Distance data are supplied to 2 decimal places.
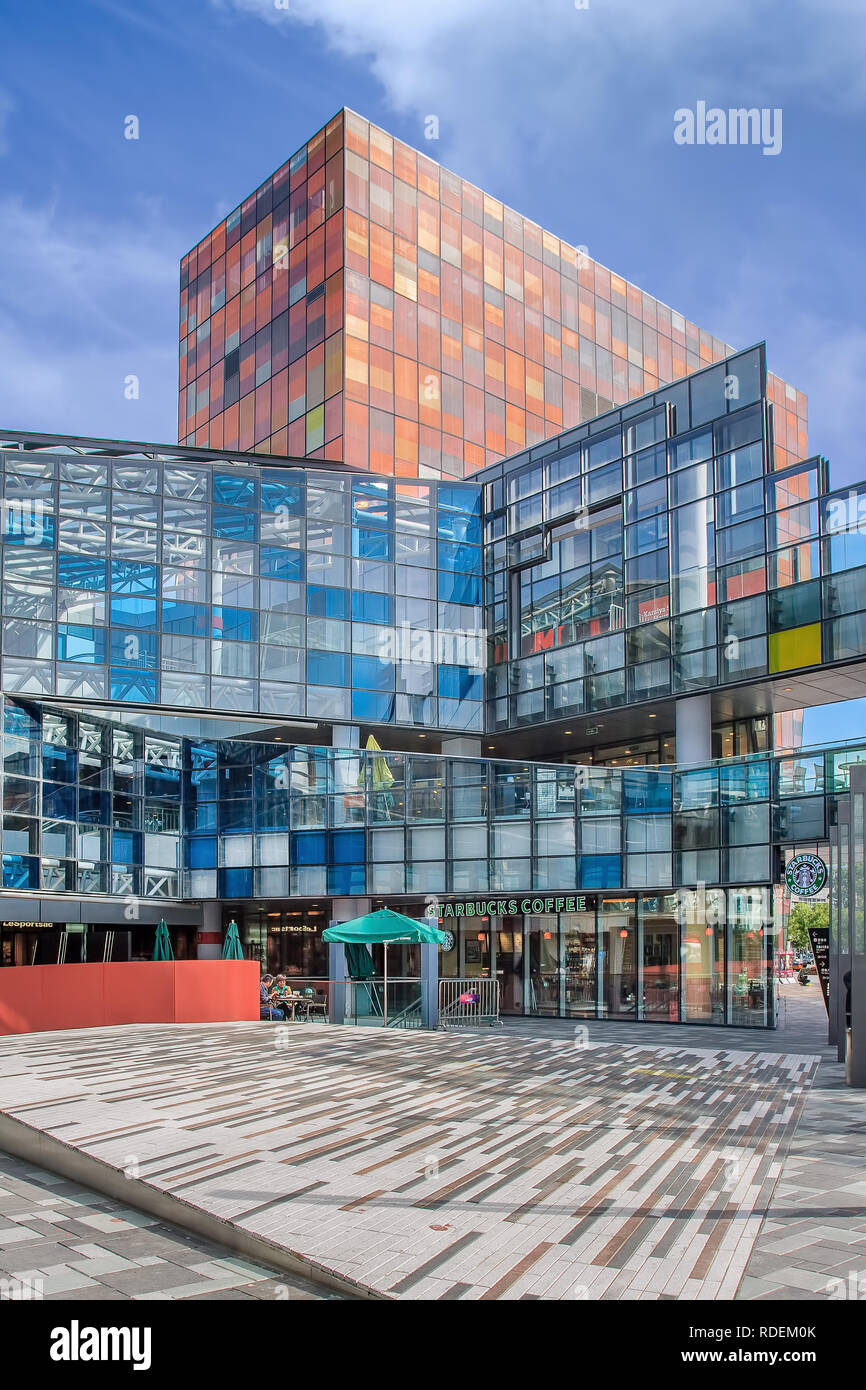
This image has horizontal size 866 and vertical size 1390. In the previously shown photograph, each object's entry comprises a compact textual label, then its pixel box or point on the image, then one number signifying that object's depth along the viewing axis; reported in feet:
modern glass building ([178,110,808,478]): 168.45
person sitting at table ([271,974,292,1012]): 99.96
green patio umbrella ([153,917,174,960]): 94.79
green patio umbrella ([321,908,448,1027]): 81.61
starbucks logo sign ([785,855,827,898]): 92.68
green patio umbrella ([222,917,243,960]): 96.43
